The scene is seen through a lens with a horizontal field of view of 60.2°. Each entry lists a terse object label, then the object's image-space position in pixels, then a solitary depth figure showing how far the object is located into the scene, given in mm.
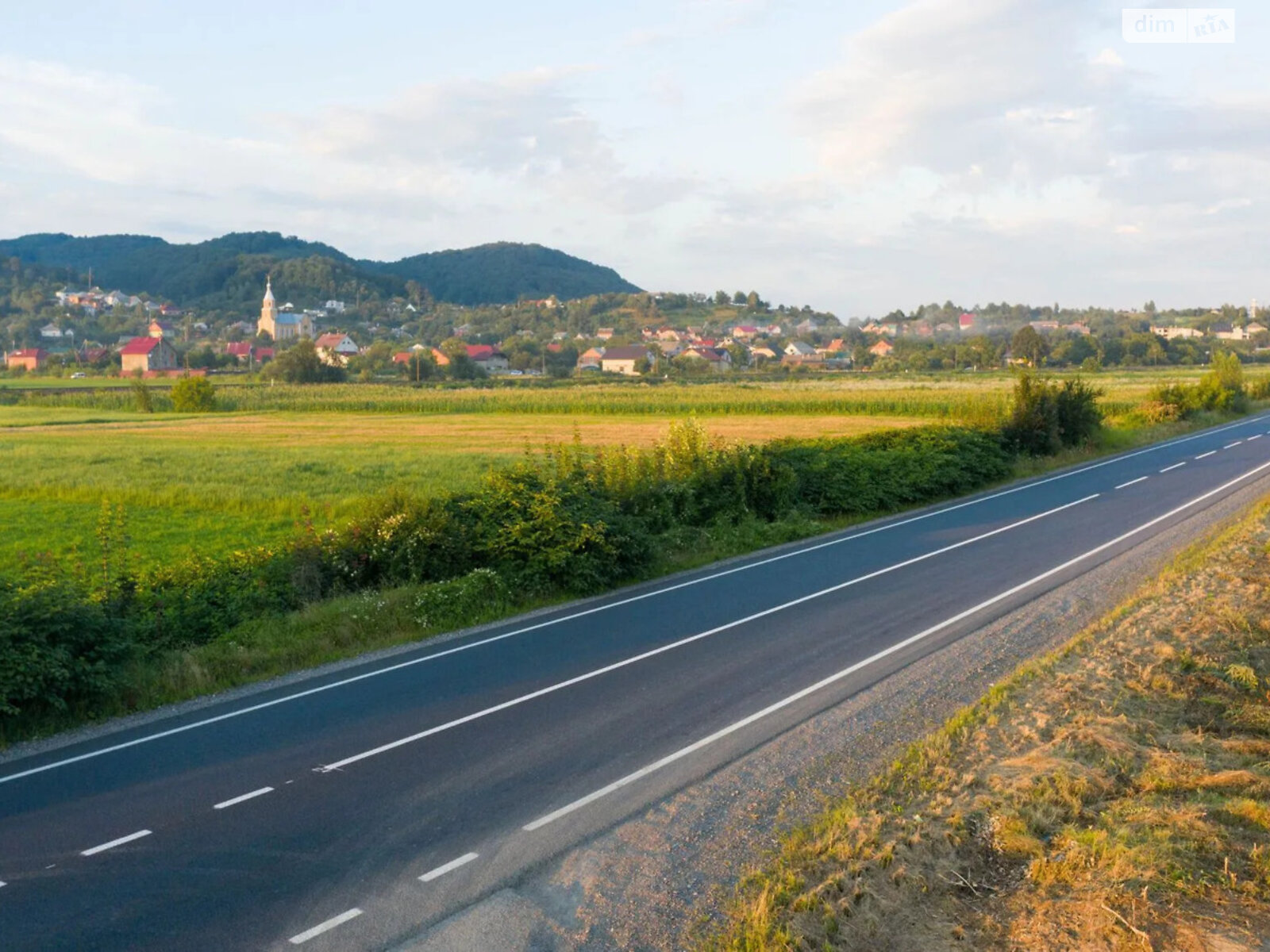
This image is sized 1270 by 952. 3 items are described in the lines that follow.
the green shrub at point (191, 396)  82312
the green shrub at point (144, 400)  82062
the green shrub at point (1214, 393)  53844
